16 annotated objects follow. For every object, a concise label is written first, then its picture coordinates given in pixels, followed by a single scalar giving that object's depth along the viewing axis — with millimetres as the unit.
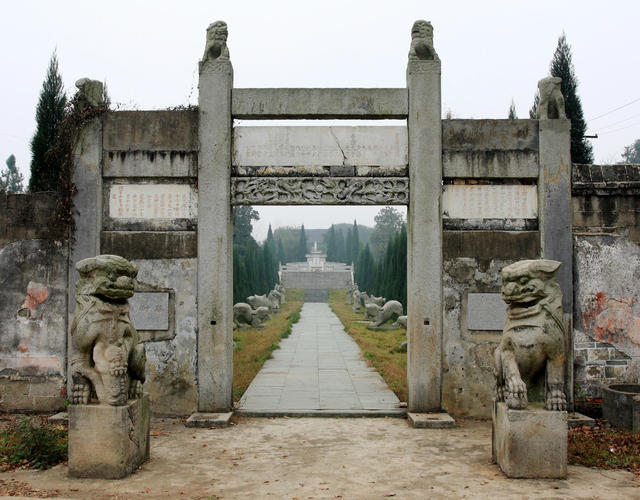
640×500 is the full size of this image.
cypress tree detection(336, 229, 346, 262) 67250
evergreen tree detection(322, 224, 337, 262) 68200
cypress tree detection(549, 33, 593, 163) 17688
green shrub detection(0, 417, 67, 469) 5617
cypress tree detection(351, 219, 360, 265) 61156
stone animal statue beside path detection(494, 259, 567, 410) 5352
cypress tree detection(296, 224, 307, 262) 69062
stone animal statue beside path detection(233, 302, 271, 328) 19028
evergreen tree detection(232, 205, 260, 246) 44812
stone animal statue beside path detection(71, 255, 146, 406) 5344
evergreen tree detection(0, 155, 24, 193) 47469
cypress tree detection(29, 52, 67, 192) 16844
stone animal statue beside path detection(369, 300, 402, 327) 19297
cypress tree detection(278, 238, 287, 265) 59188
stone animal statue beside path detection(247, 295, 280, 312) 22652
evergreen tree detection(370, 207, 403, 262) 58625
